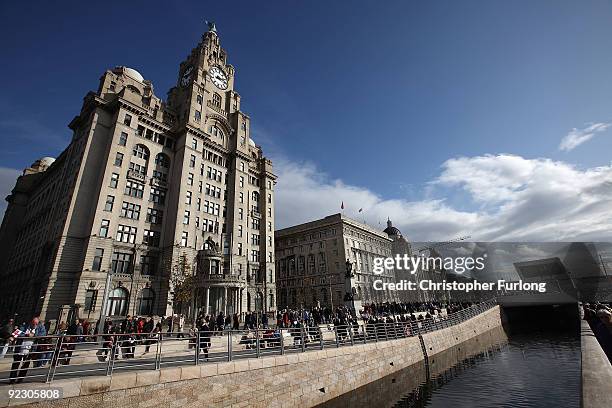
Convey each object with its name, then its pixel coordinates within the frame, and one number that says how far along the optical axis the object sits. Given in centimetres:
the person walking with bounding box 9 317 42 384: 851
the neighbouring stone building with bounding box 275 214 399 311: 7050
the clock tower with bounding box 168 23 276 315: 4219
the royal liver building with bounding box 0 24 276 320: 3512
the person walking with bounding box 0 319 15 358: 1128
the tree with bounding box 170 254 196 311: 3447
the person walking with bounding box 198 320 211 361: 1125
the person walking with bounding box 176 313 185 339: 2679
